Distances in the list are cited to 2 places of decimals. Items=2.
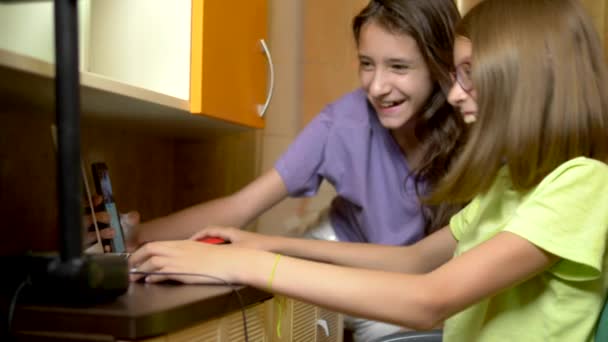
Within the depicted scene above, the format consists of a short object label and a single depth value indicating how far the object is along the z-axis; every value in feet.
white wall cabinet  3.39
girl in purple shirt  4.09
